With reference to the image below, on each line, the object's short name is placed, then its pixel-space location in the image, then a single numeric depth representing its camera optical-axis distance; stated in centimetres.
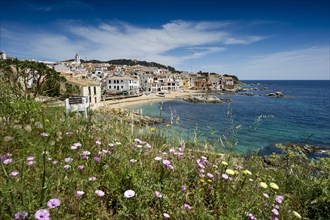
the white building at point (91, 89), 4300
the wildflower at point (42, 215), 132
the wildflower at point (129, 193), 183
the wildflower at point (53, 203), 146
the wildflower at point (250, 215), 204
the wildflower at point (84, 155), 251
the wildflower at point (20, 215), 132
